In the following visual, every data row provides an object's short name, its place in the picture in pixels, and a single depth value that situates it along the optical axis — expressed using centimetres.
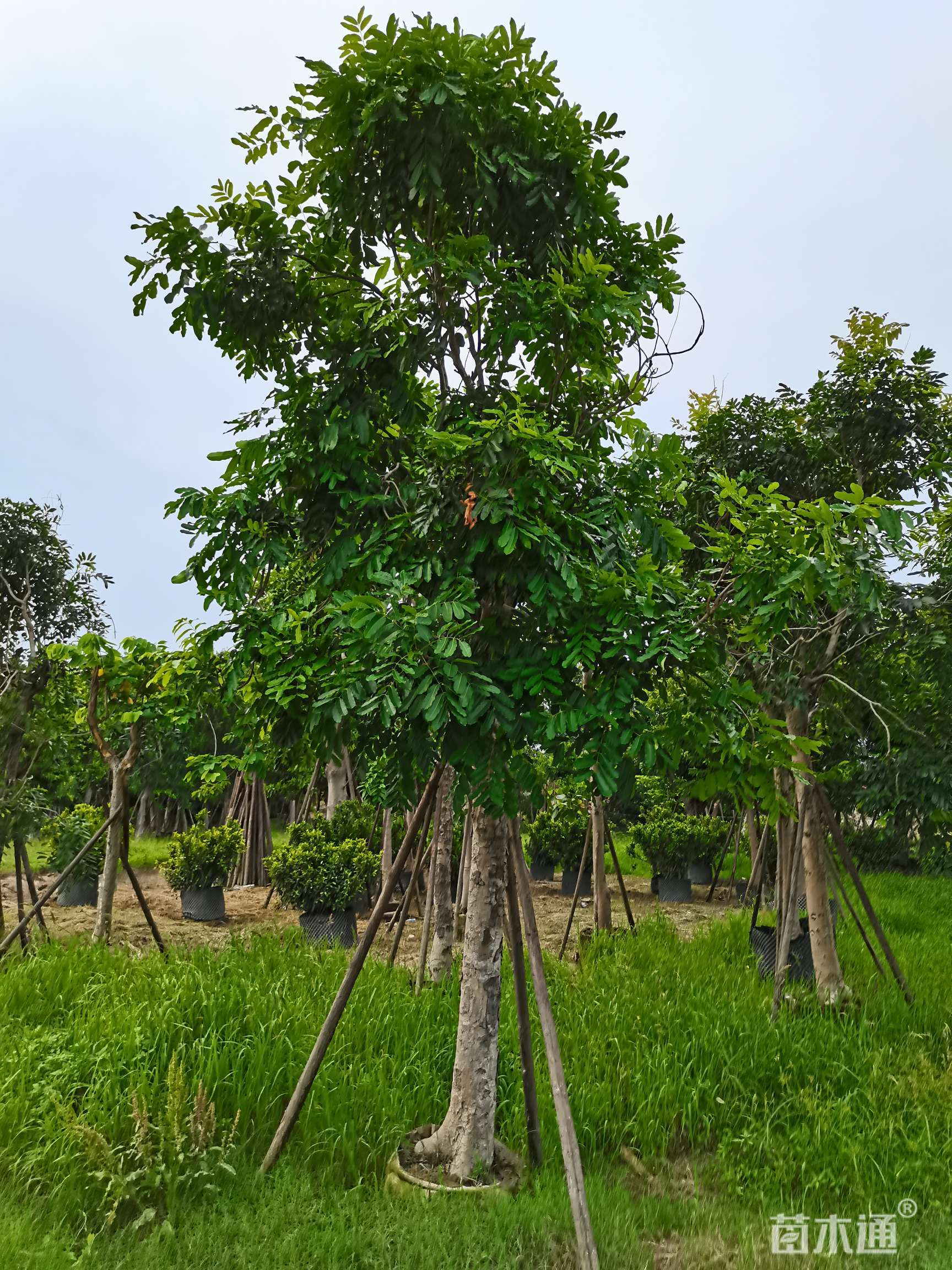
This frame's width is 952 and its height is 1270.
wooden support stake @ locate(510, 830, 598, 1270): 307
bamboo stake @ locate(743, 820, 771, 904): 783
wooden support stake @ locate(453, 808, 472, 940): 701
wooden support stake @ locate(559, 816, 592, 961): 710
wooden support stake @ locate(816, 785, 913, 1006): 582
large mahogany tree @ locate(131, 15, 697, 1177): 309
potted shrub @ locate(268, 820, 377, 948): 845
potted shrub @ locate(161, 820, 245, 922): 941
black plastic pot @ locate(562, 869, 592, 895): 1204
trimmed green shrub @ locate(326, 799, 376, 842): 1031
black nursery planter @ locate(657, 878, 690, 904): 1109
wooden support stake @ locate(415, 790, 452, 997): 538
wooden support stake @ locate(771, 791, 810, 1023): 542
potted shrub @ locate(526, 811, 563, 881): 1217
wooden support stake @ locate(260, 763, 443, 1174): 365
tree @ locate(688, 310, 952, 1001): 540
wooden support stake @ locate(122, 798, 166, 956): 601
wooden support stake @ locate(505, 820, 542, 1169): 386
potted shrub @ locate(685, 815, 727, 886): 1141
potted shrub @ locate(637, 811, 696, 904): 1101
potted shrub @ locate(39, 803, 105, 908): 786
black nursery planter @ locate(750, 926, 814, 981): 669
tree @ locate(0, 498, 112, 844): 1088
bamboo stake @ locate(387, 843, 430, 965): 596
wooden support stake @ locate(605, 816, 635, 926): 788
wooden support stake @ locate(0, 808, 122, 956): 576
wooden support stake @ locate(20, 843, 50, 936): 670
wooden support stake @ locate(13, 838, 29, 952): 655
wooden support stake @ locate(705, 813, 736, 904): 1066
